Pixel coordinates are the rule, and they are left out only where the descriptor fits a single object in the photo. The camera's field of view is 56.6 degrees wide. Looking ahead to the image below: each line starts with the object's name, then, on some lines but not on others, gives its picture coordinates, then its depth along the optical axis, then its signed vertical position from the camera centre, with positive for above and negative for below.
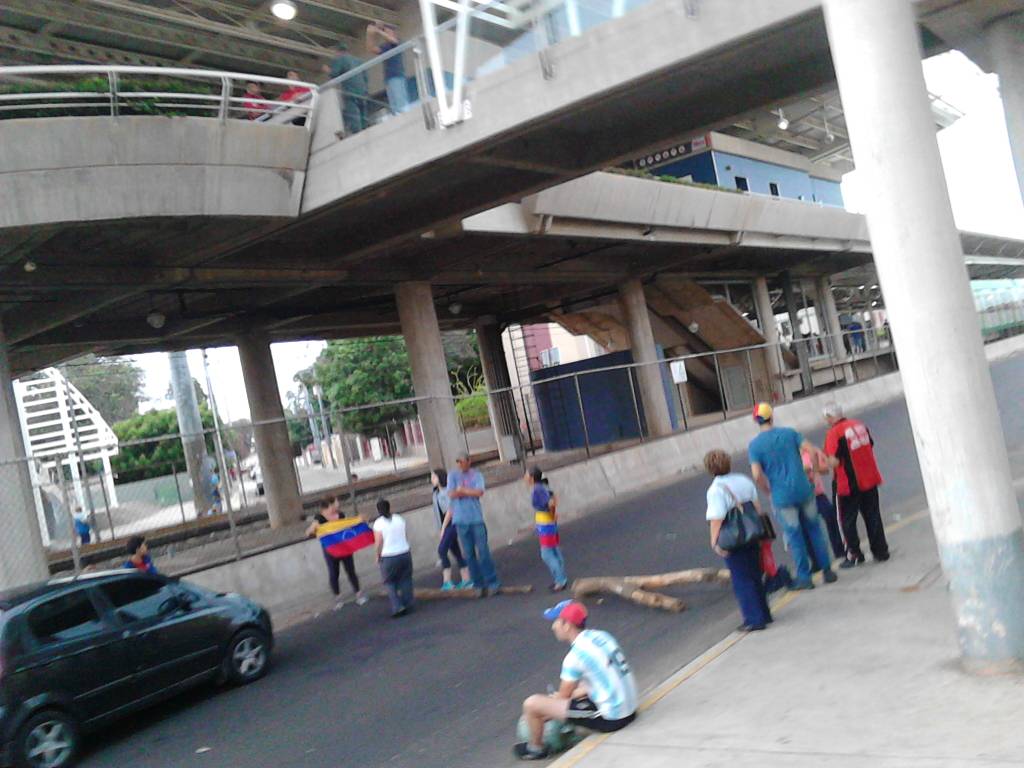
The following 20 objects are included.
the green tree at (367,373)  51.75 +3.64
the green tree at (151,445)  44.89 +2.02
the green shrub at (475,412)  50.22 +0.31
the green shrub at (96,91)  12.27 +5.18
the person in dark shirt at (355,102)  13.67 +4.82
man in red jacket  9.13 -1.27
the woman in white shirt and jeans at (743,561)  7.88 -1.62
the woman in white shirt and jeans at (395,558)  11.70 -1.51
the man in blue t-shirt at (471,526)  12.19 -1.35
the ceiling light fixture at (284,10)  19.56 +9.13
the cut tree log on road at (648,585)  9.73 -2.13
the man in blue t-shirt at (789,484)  8.66 -1.17
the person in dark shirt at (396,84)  13.39 +4.86
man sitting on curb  5.94 -1.85
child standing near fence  11.20 -1.39
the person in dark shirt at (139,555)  11.64 -0.80
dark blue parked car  7.79 -1.46
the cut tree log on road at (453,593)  11.95 -2.21
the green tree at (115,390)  65.00 +7.25
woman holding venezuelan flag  13.37 -1.34
